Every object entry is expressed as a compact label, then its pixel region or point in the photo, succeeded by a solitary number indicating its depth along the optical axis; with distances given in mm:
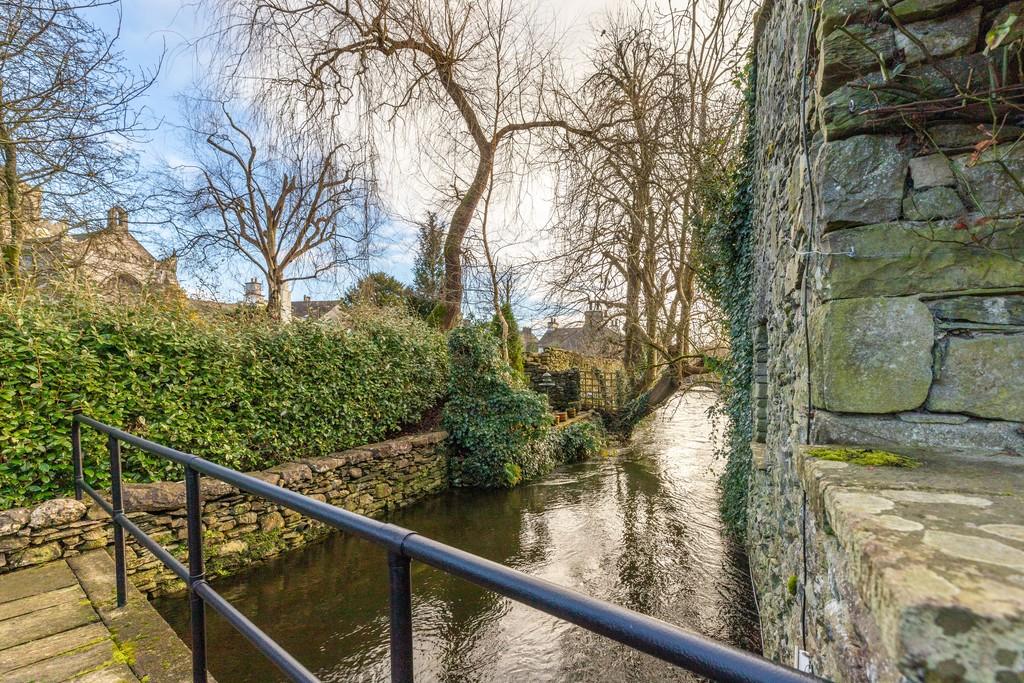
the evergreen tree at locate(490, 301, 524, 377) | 9991
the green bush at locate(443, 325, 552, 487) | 7371
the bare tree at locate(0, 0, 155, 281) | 4258
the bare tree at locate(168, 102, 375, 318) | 9992
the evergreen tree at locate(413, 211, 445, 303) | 8922
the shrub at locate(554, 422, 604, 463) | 8961
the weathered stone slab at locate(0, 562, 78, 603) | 2430
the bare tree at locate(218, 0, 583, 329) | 6293
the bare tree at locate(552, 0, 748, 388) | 5996
